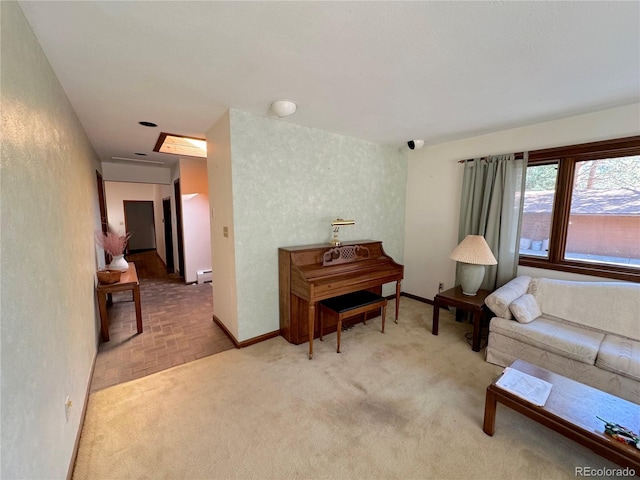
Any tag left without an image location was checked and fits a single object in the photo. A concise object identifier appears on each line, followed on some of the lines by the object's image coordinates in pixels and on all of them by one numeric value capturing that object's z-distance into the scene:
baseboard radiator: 5.09
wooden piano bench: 2.66
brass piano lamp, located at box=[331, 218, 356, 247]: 3.06
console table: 2.85
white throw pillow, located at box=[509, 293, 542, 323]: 2.42
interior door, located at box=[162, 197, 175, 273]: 6.21
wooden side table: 2.69
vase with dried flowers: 3.18
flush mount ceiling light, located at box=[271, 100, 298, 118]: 2.24
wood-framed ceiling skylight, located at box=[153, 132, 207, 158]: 3.43
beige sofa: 1.95
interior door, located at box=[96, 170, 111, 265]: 4.23
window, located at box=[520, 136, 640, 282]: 2.47
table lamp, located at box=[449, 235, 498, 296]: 2.86
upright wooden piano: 2.61
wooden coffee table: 1.33
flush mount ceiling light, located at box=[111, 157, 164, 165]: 4.71
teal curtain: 3.01
